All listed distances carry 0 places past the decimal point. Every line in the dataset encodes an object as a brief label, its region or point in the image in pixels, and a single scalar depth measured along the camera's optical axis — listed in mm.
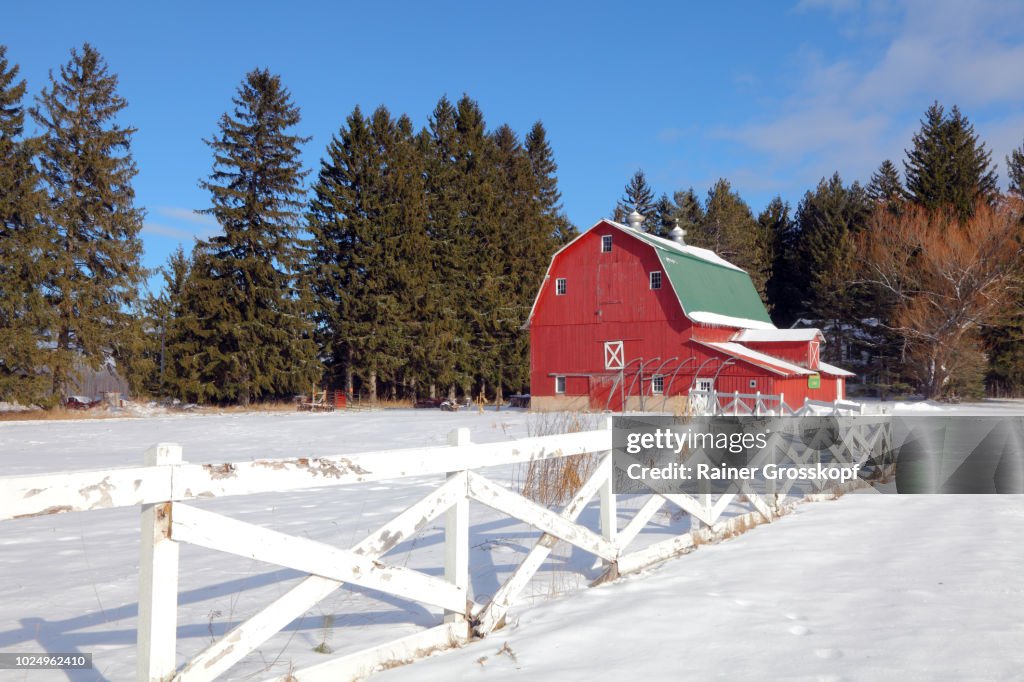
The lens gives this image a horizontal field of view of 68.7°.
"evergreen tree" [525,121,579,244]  58594
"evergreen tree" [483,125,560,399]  46500
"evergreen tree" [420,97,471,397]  41938
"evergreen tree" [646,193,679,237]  63188
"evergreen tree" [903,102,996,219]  48875
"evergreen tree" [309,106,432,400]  39500
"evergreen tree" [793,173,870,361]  49125
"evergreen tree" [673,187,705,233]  61812
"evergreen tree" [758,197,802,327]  59375
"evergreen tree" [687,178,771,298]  58812
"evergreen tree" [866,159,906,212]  56031
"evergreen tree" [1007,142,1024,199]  51219
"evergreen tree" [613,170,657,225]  67812
